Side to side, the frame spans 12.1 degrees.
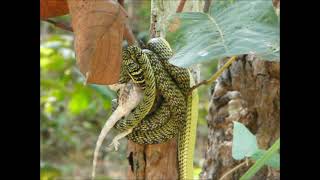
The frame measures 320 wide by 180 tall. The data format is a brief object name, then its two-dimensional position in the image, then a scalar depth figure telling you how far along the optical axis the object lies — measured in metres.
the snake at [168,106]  1.96
